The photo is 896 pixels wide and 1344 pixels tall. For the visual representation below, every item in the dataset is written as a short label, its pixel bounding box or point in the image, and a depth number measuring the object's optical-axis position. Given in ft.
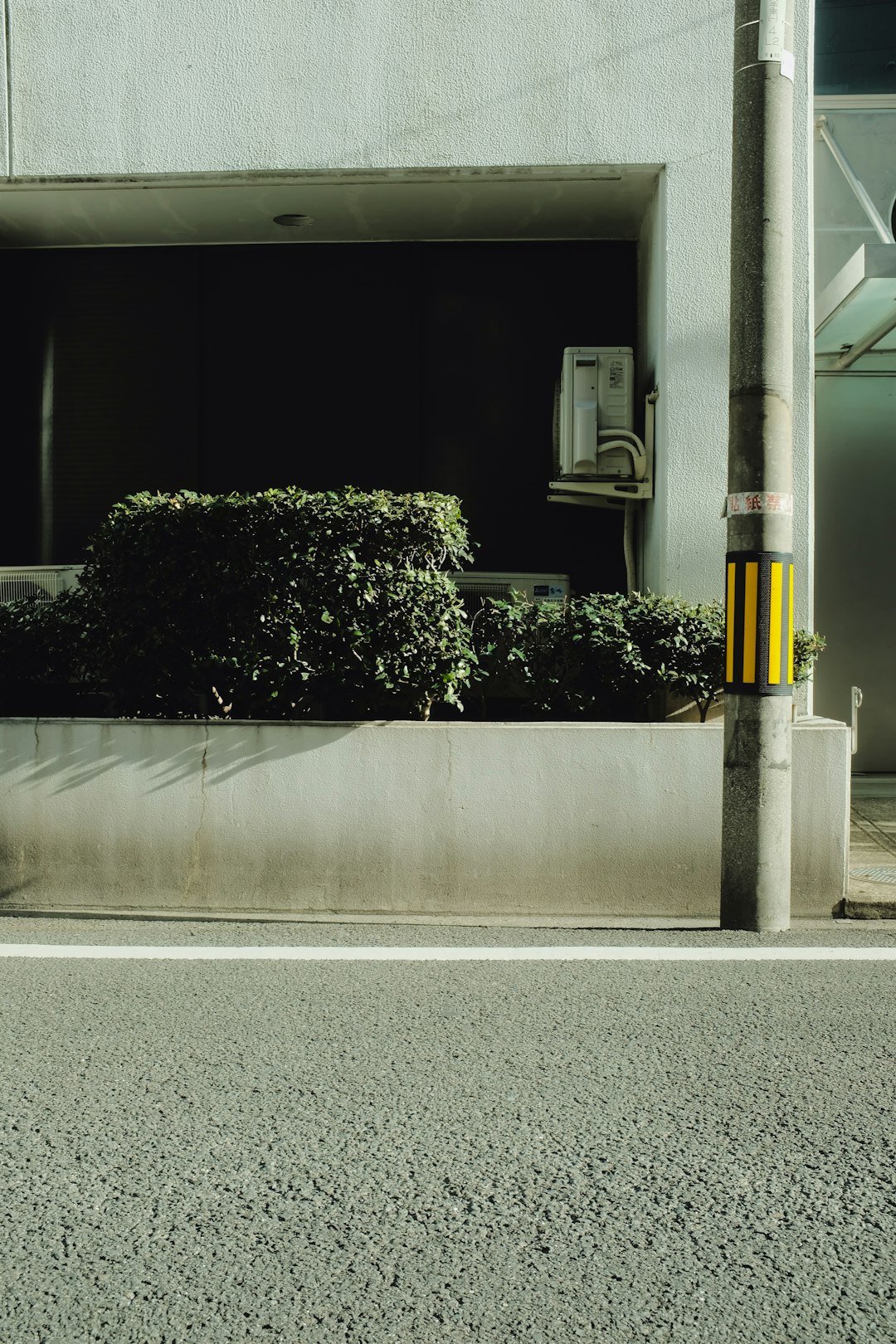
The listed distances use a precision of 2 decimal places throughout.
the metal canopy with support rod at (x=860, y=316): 24.80
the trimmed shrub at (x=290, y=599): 21.33
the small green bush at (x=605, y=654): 21.84
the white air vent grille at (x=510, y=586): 26.99
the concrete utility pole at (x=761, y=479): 18.81
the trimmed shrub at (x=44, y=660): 23.18
